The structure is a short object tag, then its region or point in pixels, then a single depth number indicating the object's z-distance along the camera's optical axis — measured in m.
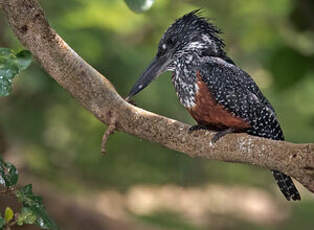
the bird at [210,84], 7.15
